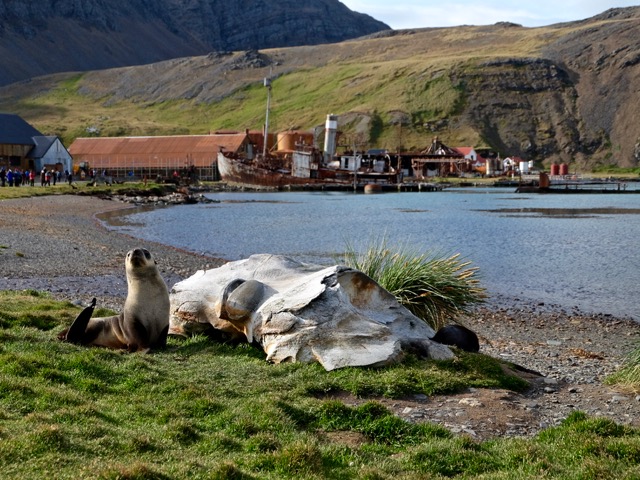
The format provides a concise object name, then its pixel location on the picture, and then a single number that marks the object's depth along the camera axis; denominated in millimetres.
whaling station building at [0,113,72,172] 100088
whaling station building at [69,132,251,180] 134500
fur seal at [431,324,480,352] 12930
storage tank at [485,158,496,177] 158262
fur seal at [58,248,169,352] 12359
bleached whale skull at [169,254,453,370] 11578
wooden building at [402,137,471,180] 150875
